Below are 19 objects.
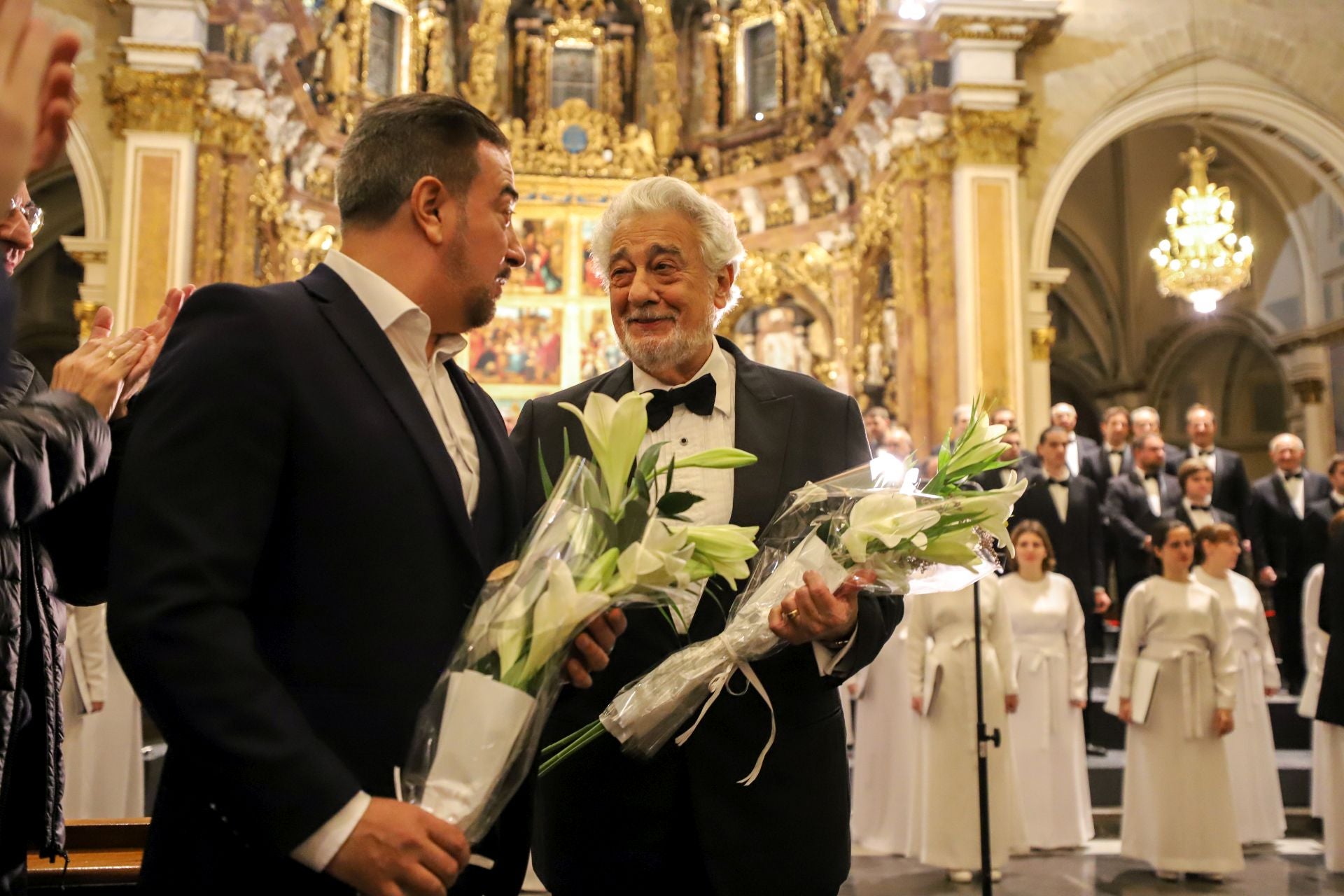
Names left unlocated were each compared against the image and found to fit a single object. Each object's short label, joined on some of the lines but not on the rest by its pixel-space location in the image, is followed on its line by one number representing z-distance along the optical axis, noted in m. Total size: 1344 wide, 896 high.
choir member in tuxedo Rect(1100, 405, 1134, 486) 9.73
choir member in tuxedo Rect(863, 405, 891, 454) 10.02
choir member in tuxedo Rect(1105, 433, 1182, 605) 9.04
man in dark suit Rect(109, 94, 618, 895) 1.44
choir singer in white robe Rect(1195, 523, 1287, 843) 7.02
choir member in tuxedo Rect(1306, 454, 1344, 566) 9.19
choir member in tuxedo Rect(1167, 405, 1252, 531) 9.75
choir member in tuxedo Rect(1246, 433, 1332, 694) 9.48
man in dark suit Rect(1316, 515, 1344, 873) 6.28
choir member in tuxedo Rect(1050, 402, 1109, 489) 9.82
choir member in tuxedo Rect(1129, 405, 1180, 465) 9.66
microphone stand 4.66
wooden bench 2.83
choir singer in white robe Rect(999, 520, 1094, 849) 6.89
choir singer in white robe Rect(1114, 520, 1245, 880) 6.17
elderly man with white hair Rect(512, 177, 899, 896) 2.26
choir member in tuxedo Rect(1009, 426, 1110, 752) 8.62
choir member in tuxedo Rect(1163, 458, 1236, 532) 8.68
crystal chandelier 10.36
